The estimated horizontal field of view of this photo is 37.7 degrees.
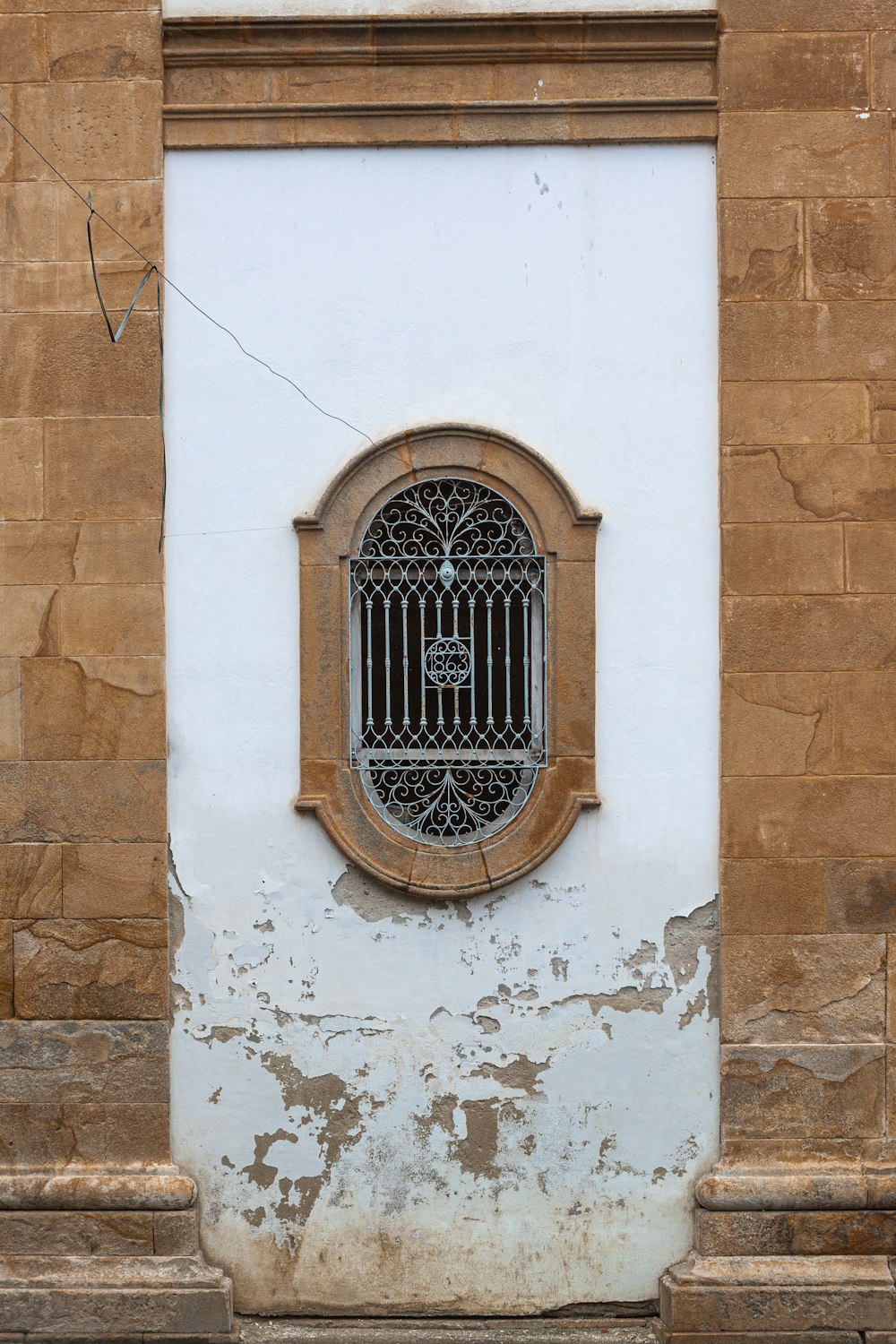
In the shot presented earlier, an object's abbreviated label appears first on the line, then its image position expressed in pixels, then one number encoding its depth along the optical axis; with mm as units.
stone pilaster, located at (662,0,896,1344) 4832
